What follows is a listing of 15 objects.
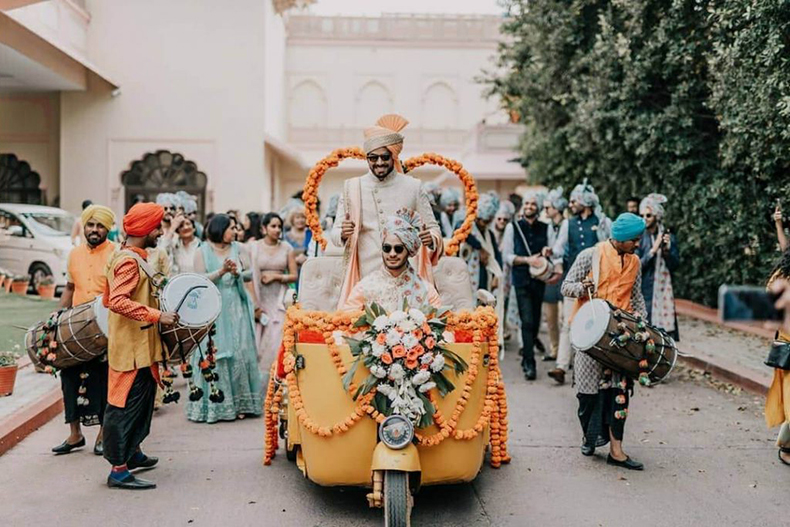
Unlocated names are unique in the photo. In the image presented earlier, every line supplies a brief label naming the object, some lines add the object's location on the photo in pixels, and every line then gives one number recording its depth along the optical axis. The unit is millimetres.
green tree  10336
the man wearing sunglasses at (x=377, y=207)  6324
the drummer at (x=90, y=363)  6500
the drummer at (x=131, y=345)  5605
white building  21594
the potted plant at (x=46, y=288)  16156
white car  17250
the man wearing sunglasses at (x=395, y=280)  5453
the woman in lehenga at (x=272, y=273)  9133
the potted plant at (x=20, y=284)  15005
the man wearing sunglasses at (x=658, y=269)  9734
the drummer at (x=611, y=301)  6363
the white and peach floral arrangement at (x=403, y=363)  4836
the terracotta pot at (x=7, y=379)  8094
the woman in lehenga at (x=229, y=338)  7855
